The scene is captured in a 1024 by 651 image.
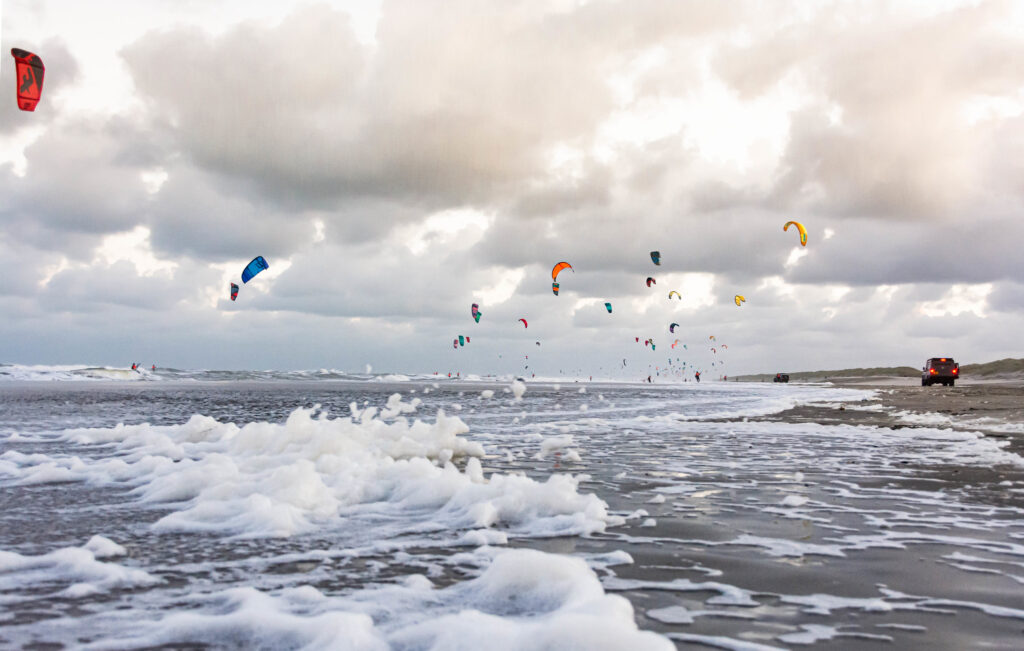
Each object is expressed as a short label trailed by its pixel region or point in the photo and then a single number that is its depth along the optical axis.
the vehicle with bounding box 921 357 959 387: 59.72
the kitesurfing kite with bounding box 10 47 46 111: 13.80
